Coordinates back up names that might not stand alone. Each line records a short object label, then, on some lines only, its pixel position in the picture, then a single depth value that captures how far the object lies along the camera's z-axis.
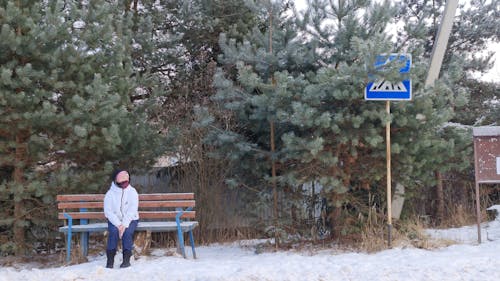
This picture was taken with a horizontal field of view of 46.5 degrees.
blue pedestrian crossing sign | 8.16
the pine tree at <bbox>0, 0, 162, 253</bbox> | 8.69
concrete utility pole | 9.97
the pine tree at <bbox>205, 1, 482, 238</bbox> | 8.36
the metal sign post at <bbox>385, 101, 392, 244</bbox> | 8.46
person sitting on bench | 7.90
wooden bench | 8.61
